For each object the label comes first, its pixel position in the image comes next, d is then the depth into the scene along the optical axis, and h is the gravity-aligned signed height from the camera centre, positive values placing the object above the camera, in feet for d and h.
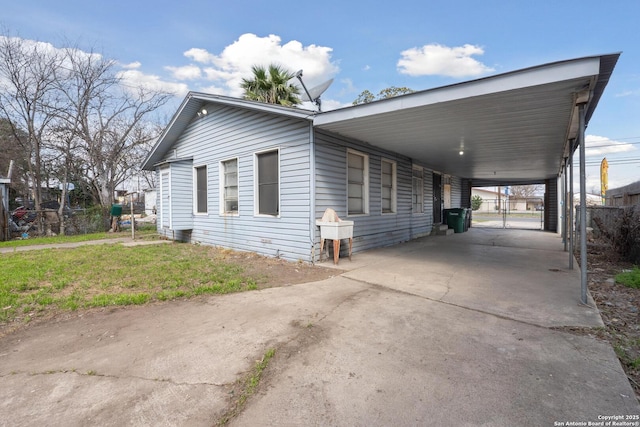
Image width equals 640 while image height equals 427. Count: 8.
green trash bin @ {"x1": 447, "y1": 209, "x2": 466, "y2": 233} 41.57 -1.62
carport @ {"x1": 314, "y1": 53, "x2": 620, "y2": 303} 11.23 +5.10
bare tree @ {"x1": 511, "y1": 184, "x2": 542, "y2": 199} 170.19 +10.74
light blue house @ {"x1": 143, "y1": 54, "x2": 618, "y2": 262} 13.52 +4.88
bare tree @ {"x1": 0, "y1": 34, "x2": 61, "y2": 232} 34.14 +15.62
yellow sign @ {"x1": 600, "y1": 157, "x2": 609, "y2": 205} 47.09 +5.43
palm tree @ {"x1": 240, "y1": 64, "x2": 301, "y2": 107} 43.50 +18.83
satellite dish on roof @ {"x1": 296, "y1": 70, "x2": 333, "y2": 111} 23.60 +9.73
